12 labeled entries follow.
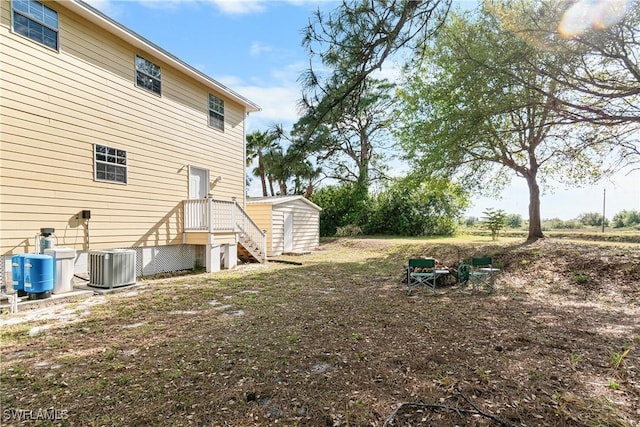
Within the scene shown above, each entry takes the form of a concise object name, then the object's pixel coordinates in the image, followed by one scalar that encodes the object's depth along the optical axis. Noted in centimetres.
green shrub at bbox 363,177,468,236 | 2045
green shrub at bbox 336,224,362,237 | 2111
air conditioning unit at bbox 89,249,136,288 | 664
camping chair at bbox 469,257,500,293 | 677
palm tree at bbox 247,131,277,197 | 2469
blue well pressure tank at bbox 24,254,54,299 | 546
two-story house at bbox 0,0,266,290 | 606
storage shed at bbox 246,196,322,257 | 1377
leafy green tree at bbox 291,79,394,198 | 2155
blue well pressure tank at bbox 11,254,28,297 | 554
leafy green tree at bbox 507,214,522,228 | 2938
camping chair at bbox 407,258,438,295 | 682
